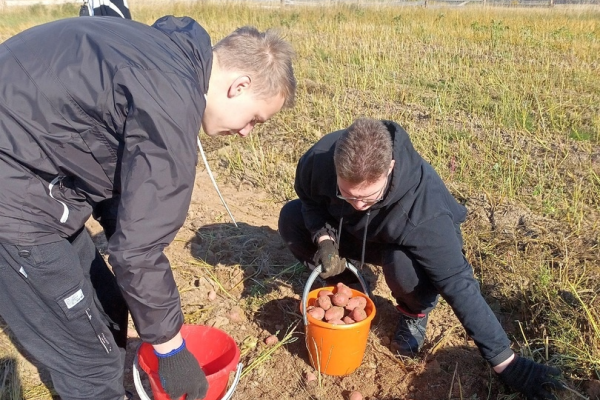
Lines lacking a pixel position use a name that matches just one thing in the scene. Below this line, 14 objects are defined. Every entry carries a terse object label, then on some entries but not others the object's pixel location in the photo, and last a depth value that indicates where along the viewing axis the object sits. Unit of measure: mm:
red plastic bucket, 2004
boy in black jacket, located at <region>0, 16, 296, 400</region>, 1301
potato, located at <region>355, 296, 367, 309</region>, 2375
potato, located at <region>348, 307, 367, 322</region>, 2283
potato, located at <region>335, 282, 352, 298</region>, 2402
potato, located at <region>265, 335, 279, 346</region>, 2584
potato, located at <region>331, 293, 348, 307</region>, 2346
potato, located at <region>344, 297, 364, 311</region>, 2342
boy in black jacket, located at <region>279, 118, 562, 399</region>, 2064
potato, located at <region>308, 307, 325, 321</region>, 2305
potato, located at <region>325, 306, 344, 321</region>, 2283
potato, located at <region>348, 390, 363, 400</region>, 2266
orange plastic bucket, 2221
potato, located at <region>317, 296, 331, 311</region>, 2354
